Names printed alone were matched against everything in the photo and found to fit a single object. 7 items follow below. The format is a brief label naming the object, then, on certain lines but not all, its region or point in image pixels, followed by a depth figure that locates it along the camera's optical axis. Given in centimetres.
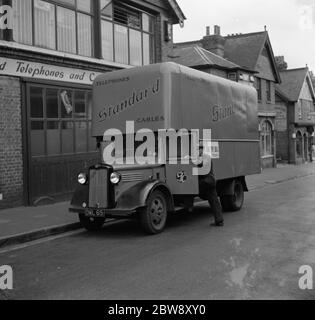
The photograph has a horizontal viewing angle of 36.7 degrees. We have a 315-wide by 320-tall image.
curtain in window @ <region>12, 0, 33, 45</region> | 1280
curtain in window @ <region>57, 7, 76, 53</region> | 1433
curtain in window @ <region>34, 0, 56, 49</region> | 1350
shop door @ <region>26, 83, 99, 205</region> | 1304
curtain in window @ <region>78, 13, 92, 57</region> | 1515
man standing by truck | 973
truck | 883
